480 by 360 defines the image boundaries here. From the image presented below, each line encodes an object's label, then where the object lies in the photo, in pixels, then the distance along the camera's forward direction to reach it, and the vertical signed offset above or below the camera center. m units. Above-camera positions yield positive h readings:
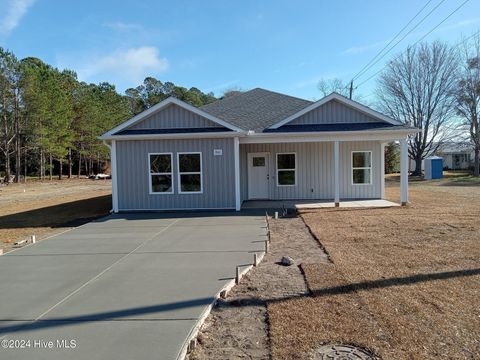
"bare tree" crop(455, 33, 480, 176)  36.62 +6.30
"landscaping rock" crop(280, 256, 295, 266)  6.74 -1.61
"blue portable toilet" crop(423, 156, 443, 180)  35.53 -0.22
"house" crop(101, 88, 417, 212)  14.12 +0.94
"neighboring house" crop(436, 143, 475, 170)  53.00 +0.95
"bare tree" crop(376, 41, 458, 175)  38.16 +6.72
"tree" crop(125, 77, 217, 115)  58.21 +12.58
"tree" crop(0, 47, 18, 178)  36.69 +6.77
